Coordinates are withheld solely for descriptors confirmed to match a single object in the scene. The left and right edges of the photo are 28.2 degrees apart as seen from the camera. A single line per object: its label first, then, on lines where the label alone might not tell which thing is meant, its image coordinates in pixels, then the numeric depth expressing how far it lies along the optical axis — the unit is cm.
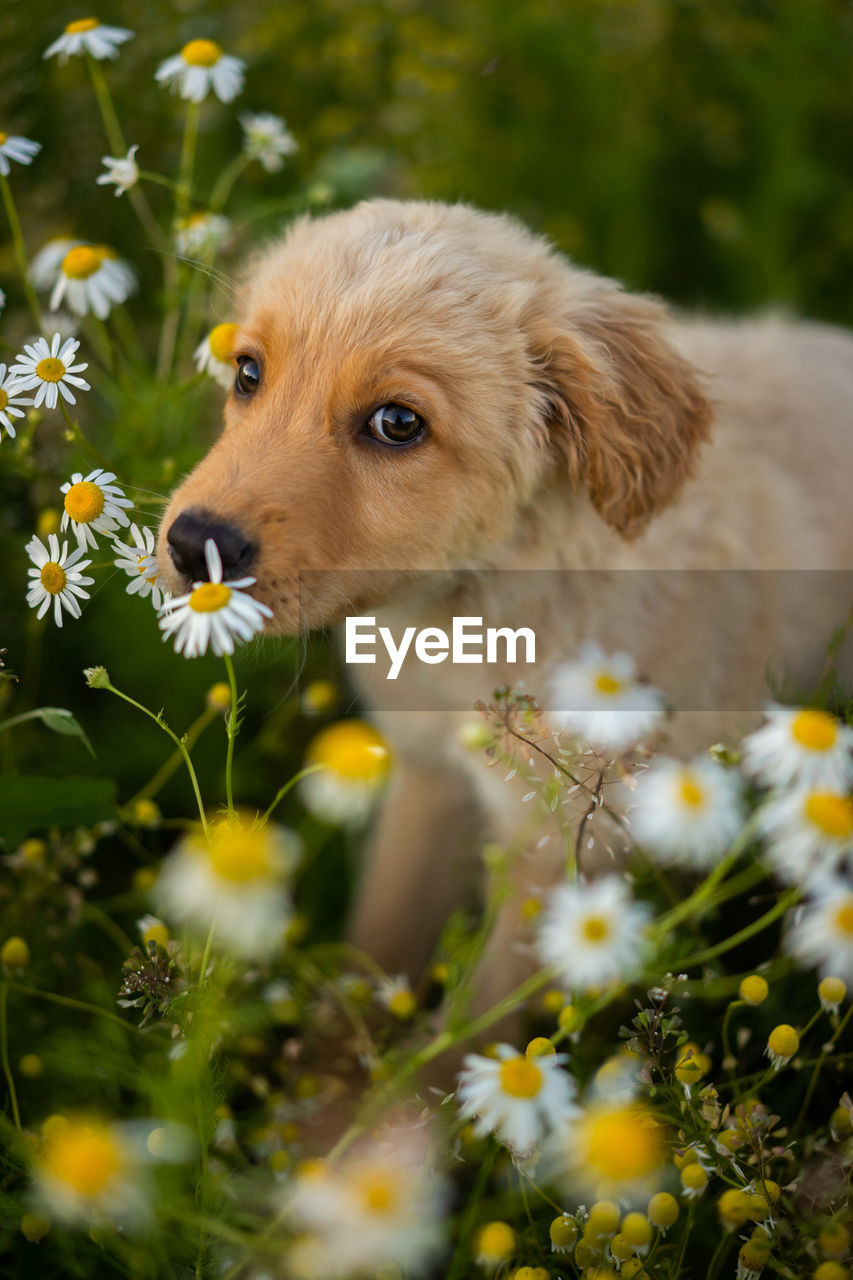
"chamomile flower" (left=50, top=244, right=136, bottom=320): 50
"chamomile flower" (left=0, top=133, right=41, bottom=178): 49
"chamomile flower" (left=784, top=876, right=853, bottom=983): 39
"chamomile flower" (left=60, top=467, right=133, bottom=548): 43
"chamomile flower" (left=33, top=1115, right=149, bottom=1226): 36
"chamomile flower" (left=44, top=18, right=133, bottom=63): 51
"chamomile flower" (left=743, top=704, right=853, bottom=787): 39
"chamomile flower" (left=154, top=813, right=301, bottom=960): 37
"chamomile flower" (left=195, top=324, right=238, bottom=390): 50
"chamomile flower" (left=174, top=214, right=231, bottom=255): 53
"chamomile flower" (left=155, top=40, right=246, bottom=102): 51
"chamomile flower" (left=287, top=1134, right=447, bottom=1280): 37
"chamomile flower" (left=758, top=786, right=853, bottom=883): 38
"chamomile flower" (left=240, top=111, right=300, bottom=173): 54
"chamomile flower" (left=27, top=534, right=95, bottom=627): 43
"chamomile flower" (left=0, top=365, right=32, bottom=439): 44
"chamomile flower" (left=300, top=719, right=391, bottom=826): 39
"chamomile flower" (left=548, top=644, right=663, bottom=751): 42
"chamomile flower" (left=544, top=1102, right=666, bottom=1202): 36
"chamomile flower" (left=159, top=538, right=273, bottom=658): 40
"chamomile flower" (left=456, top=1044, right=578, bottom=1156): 39
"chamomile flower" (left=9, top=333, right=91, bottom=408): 44
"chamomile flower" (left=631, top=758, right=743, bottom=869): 39
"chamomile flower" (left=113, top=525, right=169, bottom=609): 44
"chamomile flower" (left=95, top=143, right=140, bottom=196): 51
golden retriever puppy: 48
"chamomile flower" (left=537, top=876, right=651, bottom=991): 39
